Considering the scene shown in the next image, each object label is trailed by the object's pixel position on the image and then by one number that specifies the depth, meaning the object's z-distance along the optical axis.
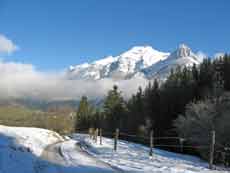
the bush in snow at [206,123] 26.28
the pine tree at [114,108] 70.59
